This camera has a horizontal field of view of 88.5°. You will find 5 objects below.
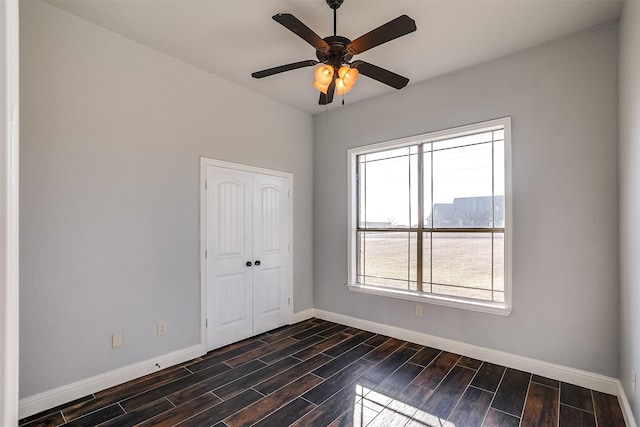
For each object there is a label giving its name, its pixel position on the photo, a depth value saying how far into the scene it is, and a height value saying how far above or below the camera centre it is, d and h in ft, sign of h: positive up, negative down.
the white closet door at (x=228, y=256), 11.81 -1.52
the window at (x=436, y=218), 11.00 -0.09
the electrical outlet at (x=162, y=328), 10.32 -3.55
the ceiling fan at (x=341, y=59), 7.00 +3.87
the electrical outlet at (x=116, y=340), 9.29 -3.53
